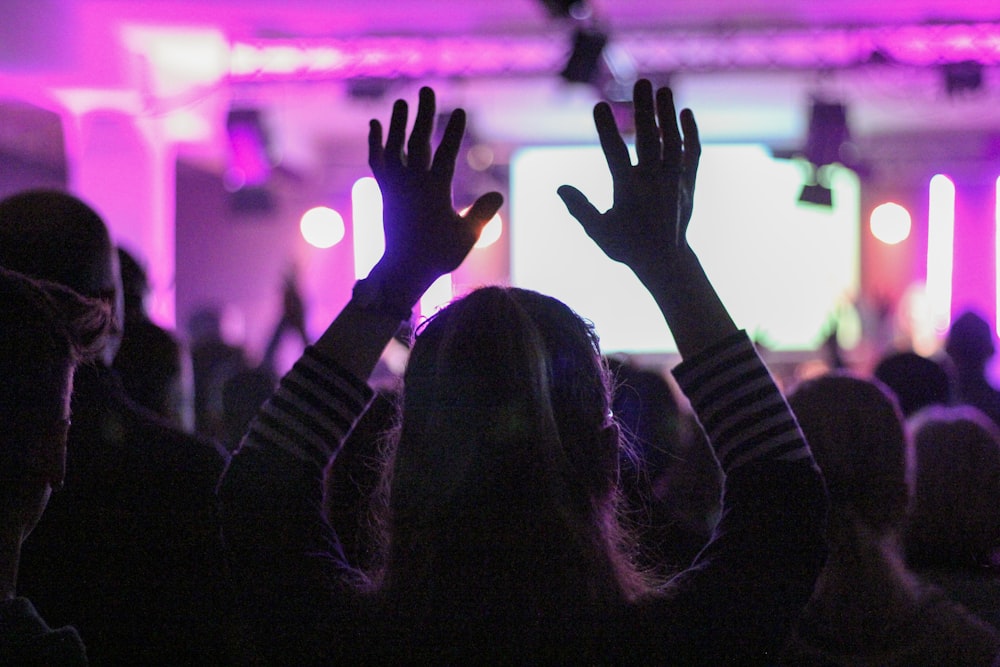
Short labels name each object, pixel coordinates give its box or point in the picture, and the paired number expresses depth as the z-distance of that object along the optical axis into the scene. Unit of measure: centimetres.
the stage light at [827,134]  624
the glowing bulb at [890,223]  988
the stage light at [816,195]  581
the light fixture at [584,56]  561
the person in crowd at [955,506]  171
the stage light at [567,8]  504
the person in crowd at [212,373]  332
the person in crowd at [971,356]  357
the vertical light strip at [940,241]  975
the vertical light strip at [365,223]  1004
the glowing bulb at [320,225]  1023
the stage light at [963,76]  608
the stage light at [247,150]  670
